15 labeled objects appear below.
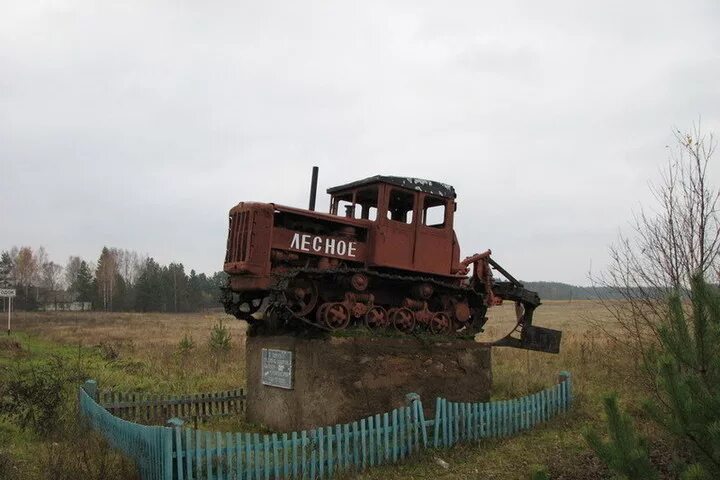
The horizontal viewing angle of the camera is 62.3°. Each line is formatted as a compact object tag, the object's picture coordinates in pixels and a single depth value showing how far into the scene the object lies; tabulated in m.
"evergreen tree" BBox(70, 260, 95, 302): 82.19
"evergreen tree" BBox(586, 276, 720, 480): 3.72
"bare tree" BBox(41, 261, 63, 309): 101.65
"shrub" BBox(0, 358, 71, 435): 10.09
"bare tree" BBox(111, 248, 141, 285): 104.32
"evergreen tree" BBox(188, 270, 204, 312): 90.34
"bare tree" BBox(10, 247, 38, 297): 87.25
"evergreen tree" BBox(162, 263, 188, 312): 85.24
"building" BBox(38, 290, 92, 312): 77.49
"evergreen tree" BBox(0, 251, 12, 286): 75.56
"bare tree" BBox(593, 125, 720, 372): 9.09
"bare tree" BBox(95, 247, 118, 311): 82.25
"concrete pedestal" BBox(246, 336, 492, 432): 9.32
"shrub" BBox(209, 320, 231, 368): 20.74
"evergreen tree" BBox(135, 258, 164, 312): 79.69
